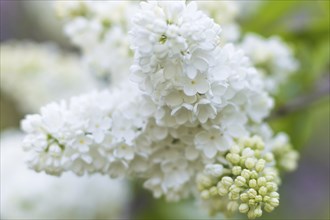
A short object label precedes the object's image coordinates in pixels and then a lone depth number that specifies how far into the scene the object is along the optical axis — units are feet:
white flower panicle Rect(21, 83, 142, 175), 1.20
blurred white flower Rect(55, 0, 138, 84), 1.42
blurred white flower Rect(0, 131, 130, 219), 1.75
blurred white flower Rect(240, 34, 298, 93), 1.49
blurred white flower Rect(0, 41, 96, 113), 1.84
